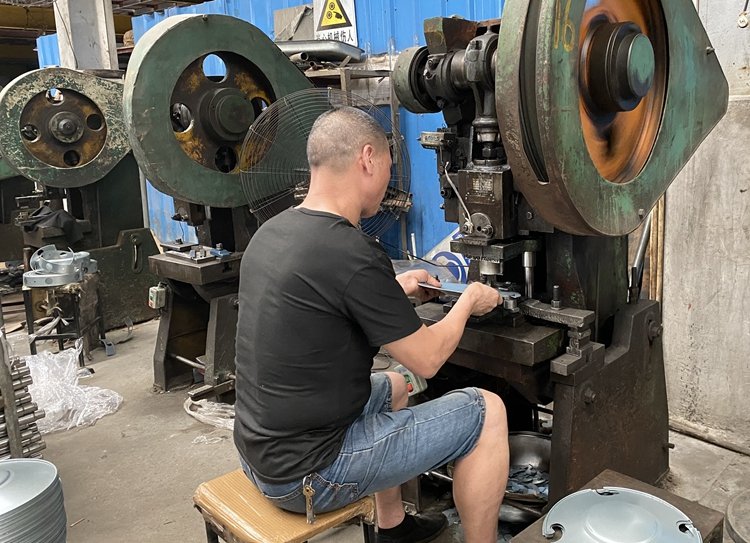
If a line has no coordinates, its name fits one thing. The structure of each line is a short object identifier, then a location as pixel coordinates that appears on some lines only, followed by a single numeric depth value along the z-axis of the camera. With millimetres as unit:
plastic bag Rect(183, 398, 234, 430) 2900
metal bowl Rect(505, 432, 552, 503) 2146
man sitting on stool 1396
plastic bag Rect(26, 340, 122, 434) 3010
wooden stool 1408
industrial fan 2836
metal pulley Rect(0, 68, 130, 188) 3748
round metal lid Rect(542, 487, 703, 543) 1231
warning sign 3840
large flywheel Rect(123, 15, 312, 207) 2691
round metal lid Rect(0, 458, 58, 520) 1628
